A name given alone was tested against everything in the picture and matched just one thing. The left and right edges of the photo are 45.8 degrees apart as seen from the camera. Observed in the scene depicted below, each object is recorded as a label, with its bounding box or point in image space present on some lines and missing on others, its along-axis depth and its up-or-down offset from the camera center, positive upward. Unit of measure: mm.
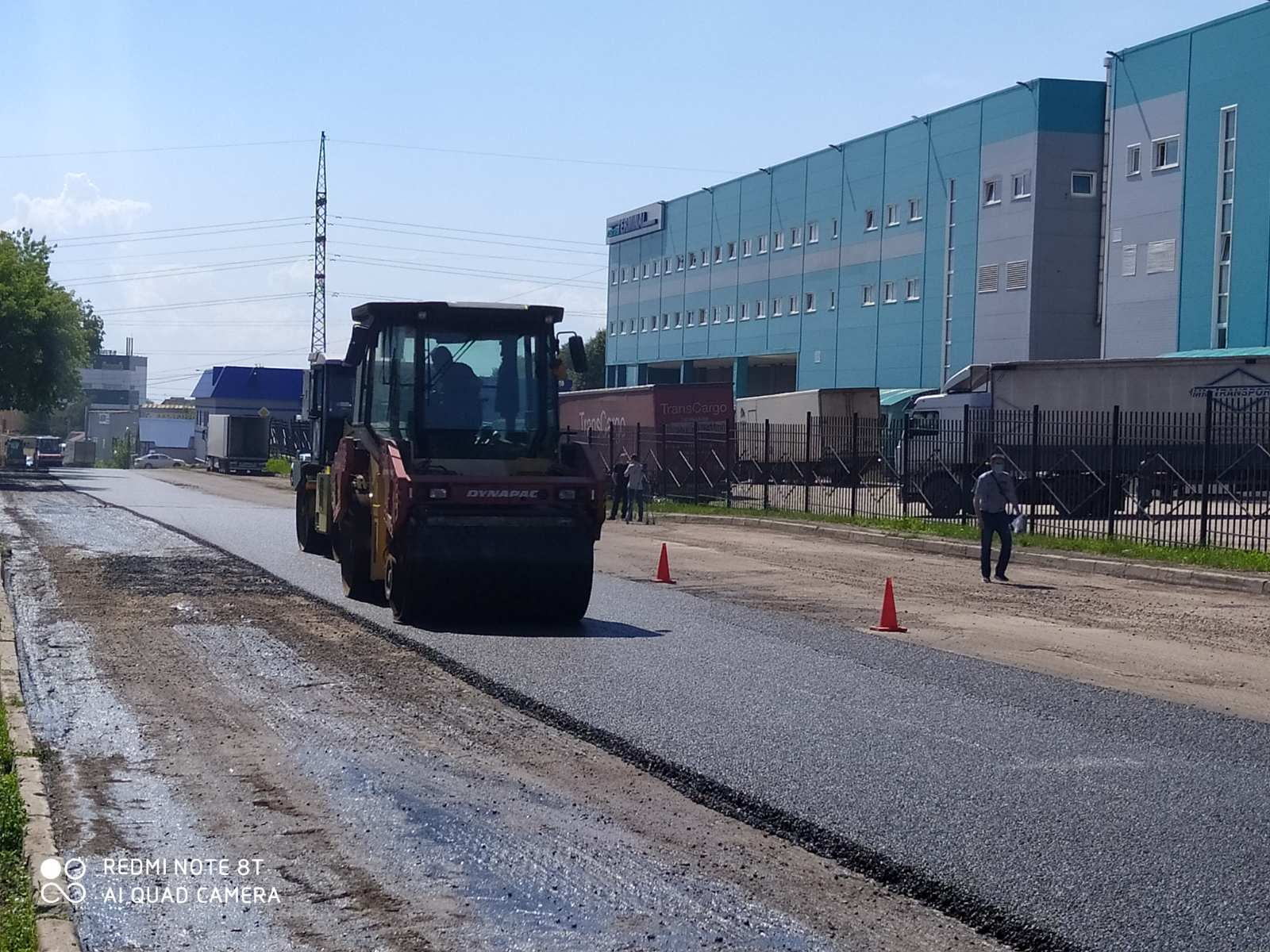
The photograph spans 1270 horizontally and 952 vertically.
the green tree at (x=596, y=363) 107200 +6759
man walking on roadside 20391 -548
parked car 90750 -1350
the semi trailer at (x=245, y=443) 69750 -24
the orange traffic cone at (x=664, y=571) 19886 -1526
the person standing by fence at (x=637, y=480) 35031 -573
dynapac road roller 13758 -209
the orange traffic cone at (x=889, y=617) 14930 -1533
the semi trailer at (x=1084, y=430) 27578 +789
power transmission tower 70938 +9512
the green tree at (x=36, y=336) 54688 +3725
